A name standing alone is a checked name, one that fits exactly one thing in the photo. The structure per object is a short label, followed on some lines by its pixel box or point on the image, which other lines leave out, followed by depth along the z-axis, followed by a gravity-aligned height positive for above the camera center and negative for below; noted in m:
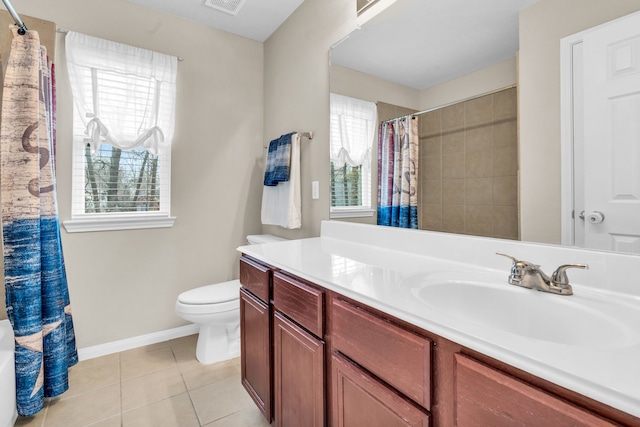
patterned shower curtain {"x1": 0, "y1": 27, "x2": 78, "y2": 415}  1.59 -0.09
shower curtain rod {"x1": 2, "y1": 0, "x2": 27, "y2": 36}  1.39 +0.98
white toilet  2.00 -0.67
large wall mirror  1.02 +0.44
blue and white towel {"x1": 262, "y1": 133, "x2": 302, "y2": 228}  2.25 +0.11
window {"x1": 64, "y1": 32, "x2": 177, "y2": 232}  2.09 +0.57
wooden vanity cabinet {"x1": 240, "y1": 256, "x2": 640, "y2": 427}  0.55 -0.40
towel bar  2.19 +0.56
